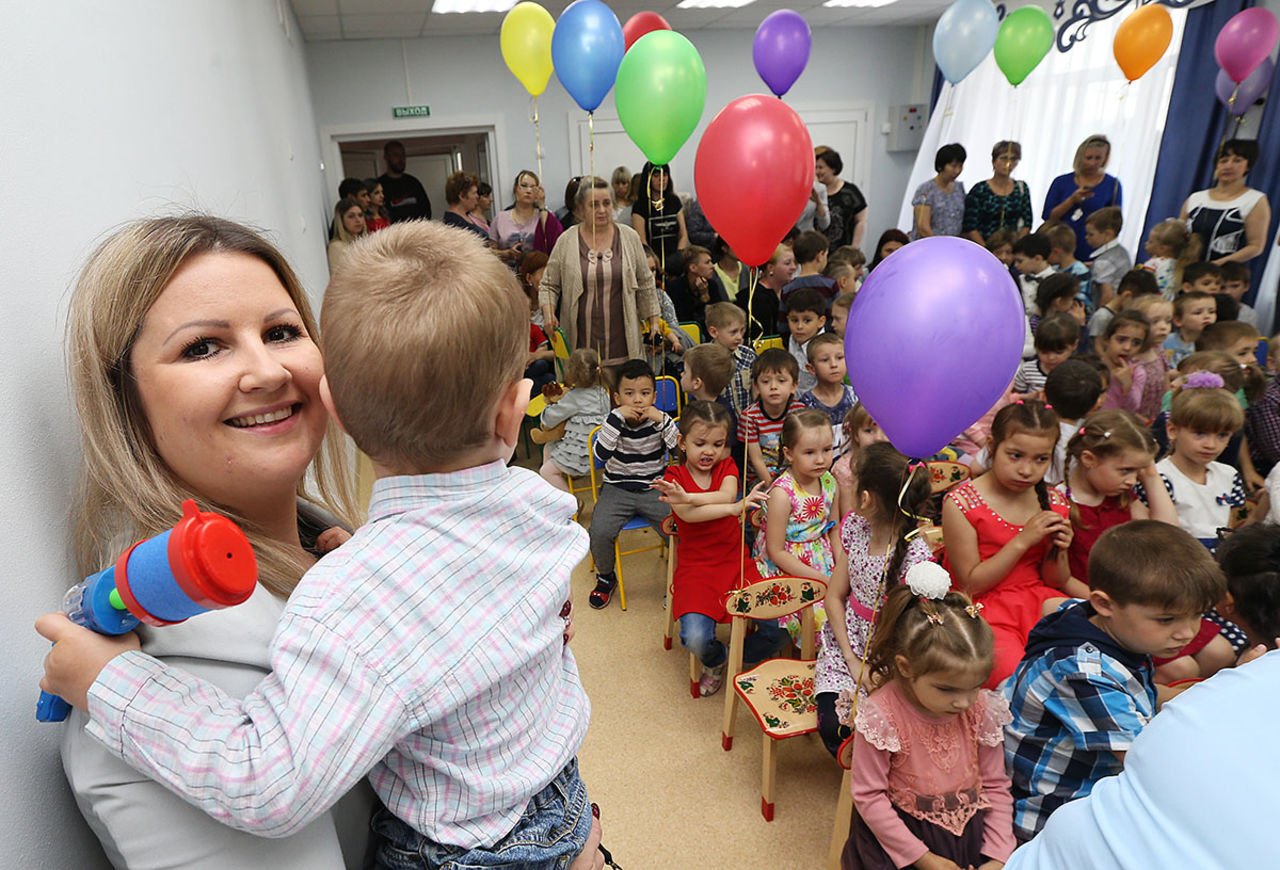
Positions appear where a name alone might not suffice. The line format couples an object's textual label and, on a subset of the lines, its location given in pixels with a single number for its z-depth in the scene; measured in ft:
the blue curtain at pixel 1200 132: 17.24
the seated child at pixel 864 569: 6.95
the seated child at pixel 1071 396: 9.49
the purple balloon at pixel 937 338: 5.37
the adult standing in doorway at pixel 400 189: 22.18
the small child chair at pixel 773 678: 7.07
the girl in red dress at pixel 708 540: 8.95
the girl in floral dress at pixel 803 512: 8.34
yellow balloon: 14.48
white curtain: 20.53
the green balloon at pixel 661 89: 10.32
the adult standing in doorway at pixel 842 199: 21.71
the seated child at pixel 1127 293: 13.66
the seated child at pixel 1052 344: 11.36
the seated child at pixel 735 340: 12.52
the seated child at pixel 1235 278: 14.51
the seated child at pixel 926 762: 5.39
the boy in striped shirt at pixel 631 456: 10.63
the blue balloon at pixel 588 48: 12.11
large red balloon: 7.80
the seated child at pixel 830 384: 10.93
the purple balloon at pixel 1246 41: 15.65
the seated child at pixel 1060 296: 13.61
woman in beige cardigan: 13.48
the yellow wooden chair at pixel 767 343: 14.74
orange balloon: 16.31
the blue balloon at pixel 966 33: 17.16
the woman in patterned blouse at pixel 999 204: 19.65
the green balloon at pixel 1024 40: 17.17
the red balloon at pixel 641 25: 15.65
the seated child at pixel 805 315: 13.12
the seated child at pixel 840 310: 13.41
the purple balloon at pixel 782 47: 14.82
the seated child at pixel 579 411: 12.19
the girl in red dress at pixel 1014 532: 7.17
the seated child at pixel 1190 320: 12.82
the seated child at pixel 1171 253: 15.11
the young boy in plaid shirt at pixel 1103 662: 5.08
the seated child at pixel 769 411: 10.65
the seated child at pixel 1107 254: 16.33
